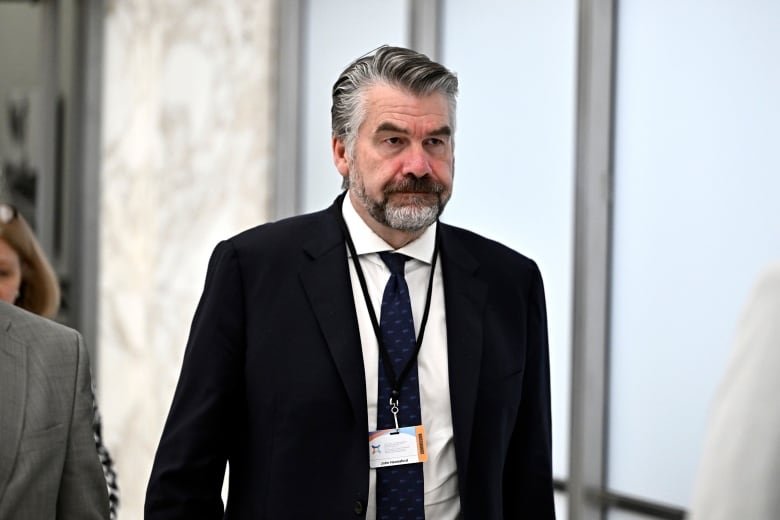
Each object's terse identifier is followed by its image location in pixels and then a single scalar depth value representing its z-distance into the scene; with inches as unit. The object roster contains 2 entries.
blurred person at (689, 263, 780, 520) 116.9
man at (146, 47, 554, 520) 232.1
